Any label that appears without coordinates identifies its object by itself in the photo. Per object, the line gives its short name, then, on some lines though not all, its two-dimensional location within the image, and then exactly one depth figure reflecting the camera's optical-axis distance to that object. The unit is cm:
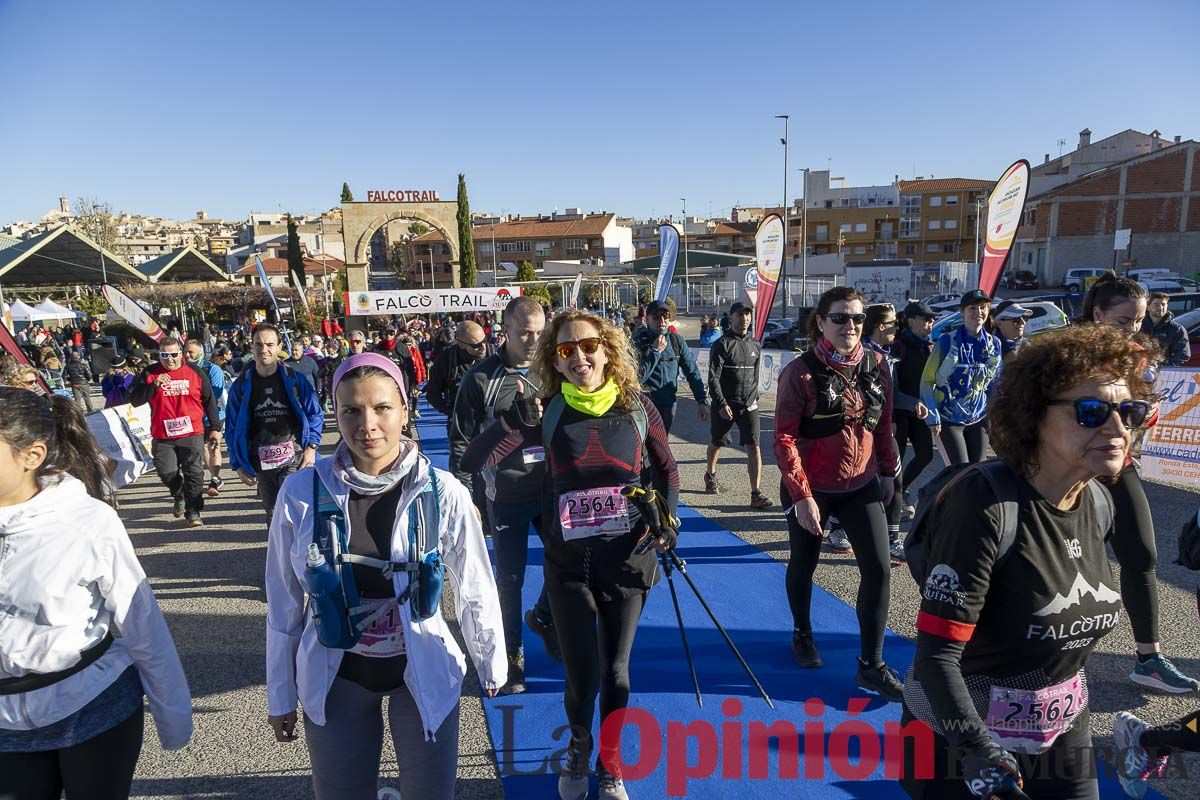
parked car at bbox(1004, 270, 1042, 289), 4625
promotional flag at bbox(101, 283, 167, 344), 1018
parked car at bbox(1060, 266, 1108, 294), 3884
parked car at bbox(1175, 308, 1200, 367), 1168
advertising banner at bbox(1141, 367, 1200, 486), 673
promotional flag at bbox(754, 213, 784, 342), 1292
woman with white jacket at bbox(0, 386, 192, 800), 195
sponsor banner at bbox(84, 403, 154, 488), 632
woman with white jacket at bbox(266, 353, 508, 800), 210
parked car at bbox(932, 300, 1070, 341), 2067
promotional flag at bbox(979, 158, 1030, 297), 807
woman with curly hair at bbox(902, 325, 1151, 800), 171
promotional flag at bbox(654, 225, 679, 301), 1473
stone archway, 4438
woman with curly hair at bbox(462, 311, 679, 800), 278
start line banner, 1778
